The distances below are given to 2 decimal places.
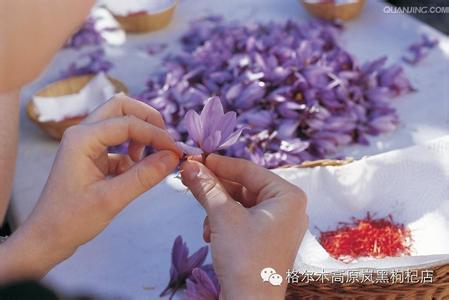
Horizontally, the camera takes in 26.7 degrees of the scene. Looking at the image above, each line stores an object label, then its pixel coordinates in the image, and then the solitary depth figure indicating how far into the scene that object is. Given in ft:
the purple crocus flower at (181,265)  2.45
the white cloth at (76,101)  3.27
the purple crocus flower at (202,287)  2.22
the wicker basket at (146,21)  4.37
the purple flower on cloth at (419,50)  3.69
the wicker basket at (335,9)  4.14
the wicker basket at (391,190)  2.46
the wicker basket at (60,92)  3.21
